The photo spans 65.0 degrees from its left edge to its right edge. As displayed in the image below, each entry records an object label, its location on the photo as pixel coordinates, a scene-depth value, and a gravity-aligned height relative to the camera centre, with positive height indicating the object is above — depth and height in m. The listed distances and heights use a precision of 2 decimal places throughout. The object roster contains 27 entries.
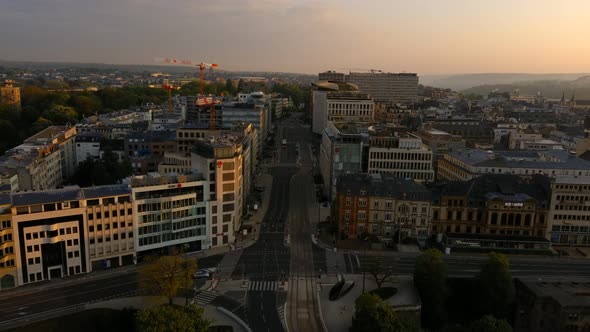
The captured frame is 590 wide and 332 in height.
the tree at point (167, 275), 62.22 -26.81
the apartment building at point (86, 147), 136.25 -21.11
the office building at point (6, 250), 66.38 -25.28
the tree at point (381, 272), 70.76 -30.01
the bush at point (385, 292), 68.20 -31.01
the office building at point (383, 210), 87.75 -24.29
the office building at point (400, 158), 108.00 -17.86
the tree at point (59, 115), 175.11 -15.59
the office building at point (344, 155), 109.06 -17.56
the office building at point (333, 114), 190.77 -14.74
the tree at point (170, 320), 50.41 -26.71
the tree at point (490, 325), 56.12 -29.25
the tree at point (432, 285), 68.12 -29.79
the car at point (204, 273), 73.66 -31.15
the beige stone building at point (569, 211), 87.06 -23.66
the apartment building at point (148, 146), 135.38 -20.30
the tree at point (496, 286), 67.94 -29.50
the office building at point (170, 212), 77.06 -23.20
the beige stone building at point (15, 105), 188.48 -13.33
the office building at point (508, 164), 106.94 -18.89
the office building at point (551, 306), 63.62 -31.00
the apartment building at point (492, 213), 84.81 -24.12
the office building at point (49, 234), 68.06 -23.85
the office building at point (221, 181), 83.75 -18.74
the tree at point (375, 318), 54.59 -28.08
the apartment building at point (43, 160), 96.50 -19.72
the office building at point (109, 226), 73.00 -23.93
